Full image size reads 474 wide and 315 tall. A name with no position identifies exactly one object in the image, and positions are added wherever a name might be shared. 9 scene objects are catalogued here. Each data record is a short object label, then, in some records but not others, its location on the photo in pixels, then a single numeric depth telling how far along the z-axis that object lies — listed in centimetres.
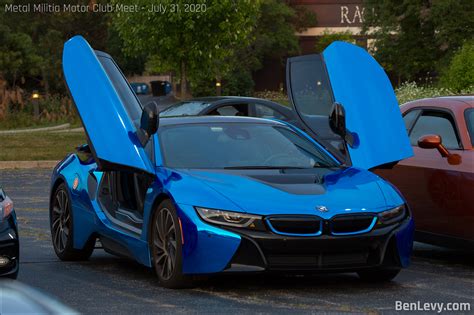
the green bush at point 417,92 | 3419
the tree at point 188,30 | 3425
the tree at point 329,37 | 11106
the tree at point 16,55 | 5519
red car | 971
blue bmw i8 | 820
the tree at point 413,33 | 6550
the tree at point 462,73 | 3622
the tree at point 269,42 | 9462
